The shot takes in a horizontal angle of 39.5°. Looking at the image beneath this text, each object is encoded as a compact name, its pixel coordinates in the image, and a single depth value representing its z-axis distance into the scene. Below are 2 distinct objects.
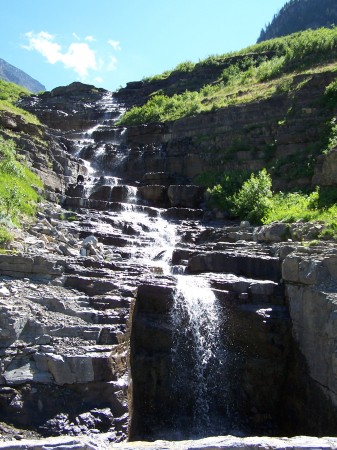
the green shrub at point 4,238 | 12.57
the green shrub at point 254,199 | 20.19
